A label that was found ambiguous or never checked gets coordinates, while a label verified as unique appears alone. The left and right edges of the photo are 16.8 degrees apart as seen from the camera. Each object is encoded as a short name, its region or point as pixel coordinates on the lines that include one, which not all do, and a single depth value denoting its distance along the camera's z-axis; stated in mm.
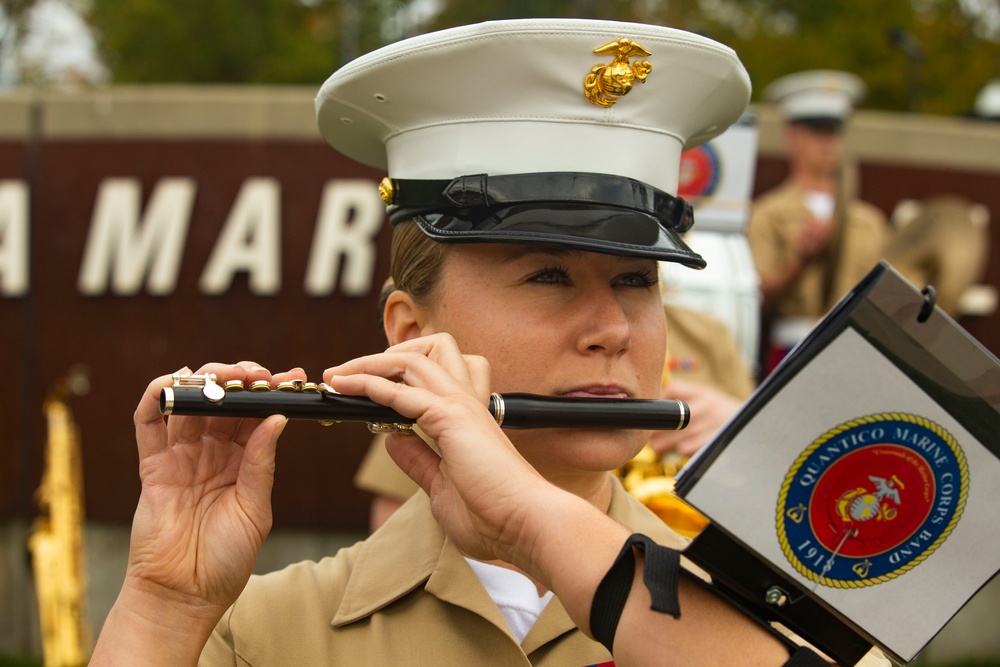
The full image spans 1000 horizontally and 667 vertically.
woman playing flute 2004
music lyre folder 1822
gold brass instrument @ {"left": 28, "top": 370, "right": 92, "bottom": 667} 3993
